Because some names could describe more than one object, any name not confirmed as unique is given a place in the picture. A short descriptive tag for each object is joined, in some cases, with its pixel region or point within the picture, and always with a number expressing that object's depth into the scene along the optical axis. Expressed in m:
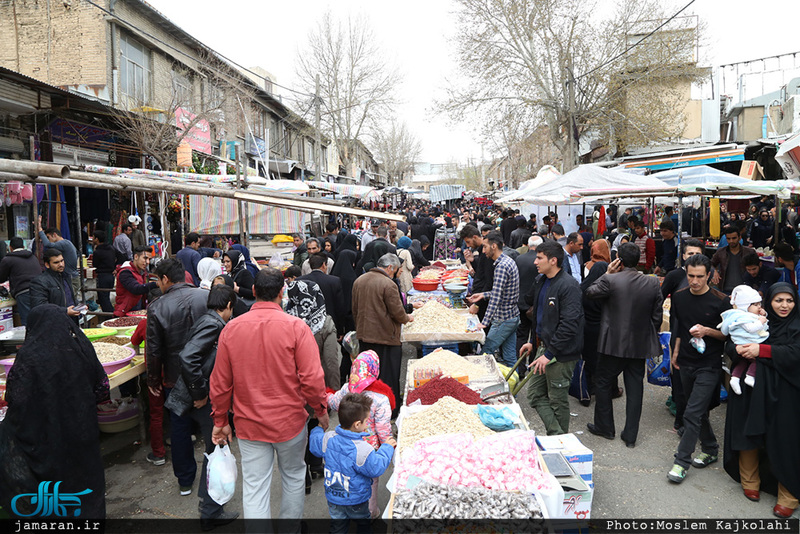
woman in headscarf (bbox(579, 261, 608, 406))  5.82
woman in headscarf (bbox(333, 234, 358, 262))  10.22
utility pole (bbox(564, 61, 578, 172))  19.92
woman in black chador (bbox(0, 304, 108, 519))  3.25
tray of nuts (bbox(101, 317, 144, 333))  6.14
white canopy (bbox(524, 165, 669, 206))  8.58
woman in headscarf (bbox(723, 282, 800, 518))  3.79
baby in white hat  3.94
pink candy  3.14
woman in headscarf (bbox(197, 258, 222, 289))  5.97
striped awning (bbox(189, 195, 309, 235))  12.63
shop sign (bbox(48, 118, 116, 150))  12.70
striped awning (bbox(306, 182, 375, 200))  19.66
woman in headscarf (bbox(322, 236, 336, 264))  9.25
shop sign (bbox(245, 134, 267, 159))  25.33
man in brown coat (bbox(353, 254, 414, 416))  5.32
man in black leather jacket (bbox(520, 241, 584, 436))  4.67
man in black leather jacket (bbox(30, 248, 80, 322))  6.48
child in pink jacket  3.80
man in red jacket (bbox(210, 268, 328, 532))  3.23
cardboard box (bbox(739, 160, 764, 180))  12.67
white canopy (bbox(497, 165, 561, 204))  10.85
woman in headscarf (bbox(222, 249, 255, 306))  6.40
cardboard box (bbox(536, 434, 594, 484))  3.77
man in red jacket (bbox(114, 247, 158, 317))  6.84
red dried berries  4.42
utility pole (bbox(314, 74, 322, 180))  28.20
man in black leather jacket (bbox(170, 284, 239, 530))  3.70
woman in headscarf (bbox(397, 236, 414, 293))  9.17
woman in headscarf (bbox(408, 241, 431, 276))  11.52
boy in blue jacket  3.22
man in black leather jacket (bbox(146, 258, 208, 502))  4.23
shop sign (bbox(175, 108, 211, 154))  15.82
